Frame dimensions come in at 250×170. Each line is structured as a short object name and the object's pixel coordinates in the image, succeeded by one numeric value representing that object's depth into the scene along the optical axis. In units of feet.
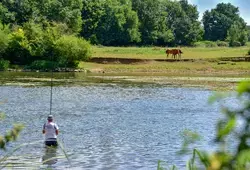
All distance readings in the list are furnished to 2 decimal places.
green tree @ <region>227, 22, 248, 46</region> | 433.07
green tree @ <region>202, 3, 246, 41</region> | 569.64
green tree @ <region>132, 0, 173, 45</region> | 441.27
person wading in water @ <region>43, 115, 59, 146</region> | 76.76
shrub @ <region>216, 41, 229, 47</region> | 452.63
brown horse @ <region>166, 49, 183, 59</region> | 287.07
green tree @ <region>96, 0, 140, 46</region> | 415.64
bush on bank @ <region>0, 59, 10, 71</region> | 260.42
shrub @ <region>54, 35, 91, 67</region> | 263.90
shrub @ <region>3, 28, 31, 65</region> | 274.98
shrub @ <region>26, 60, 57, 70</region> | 259.39
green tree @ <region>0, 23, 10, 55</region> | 271.69
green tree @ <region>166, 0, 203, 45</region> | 474.90
